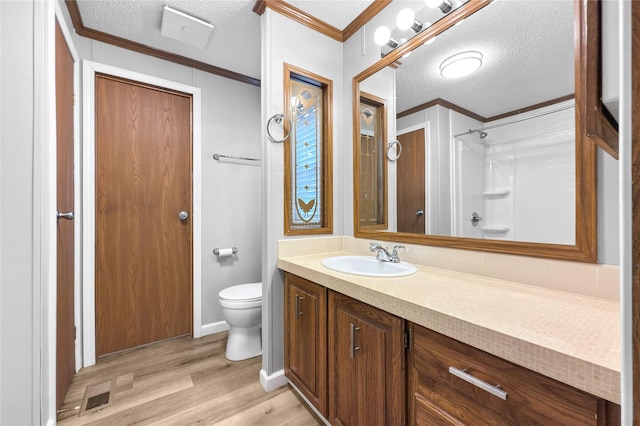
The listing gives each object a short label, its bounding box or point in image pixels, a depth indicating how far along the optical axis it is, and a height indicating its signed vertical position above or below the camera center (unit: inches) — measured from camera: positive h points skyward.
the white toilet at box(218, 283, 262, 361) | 75.7 -30.4
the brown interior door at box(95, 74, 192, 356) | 78.1 +0.2
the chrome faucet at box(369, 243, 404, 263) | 58.7 -9.0
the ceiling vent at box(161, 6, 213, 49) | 68.2 +50.1
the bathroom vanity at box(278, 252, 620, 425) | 23.3 -15.4
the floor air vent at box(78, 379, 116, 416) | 58.9 -41.9
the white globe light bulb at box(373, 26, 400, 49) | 63.3 +41.9
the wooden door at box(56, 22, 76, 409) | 57.1 -2.6
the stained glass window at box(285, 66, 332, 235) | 69.3 +15.5
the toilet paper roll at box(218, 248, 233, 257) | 93.3 -13.1
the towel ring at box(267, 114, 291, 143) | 64.5 +22.7
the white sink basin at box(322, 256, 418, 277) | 56.4 -11.3
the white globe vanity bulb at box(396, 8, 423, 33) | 58.0 +41.9
